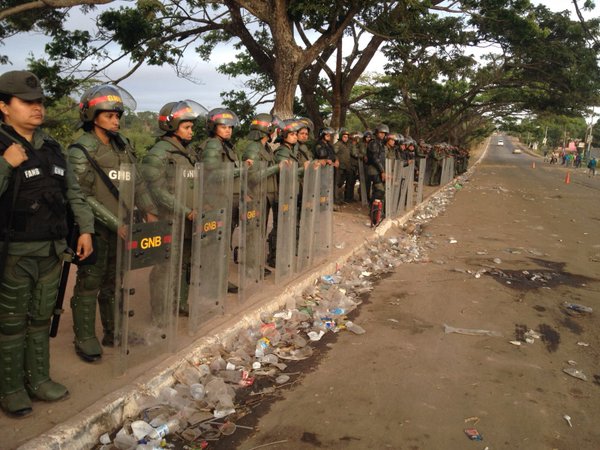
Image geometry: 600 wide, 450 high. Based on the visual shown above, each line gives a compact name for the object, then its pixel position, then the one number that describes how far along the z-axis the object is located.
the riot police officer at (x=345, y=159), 12.12
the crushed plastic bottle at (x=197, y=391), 3.33
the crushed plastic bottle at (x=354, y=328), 4.67
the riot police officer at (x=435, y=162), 21.47
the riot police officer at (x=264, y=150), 5.59
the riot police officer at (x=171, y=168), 3.40
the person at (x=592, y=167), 35.95
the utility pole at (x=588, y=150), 55.52
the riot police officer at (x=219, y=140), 4.64
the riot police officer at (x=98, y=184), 3.41
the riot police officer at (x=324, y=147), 9.65
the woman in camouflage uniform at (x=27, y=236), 2.62
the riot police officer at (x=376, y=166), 9.88
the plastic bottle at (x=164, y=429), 2.87
